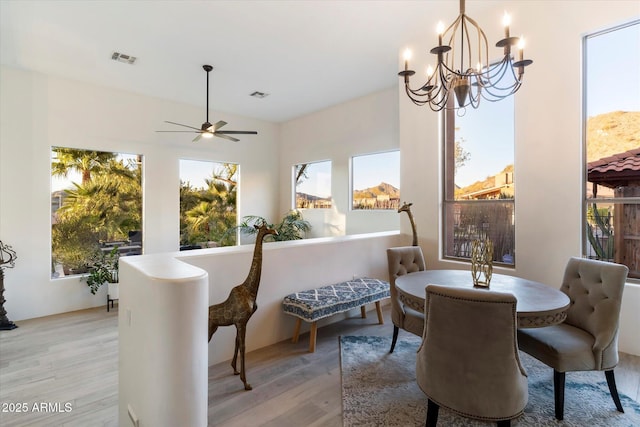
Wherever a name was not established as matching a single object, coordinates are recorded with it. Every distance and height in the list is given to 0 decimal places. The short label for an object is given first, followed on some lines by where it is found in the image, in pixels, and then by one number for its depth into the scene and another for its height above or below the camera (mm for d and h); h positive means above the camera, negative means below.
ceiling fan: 4310 +1212
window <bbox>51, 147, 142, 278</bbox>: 4629 +99
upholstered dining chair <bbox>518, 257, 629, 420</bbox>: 1934 -820
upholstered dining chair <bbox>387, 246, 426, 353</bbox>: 2555 -608
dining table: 1732 -530
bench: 2873 -857
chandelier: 1942 +1143
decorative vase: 2225 -371
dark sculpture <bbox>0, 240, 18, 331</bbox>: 3826 -703
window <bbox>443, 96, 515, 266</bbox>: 3453 +398
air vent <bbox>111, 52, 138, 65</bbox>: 3939 +2033
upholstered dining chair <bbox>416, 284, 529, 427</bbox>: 1445 -686
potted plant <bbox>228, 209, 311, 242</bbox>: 6379 -278
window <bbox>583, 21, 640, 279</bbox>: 2750 +629
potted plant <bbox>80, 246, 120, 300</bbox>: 4551 -925
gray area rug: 1968 -1314
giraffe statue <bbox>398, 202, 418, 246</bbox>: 3725 -69
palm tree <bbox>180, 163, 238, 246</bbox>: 5918 +99
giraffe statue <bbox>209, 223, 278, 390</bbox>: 2309 -719
